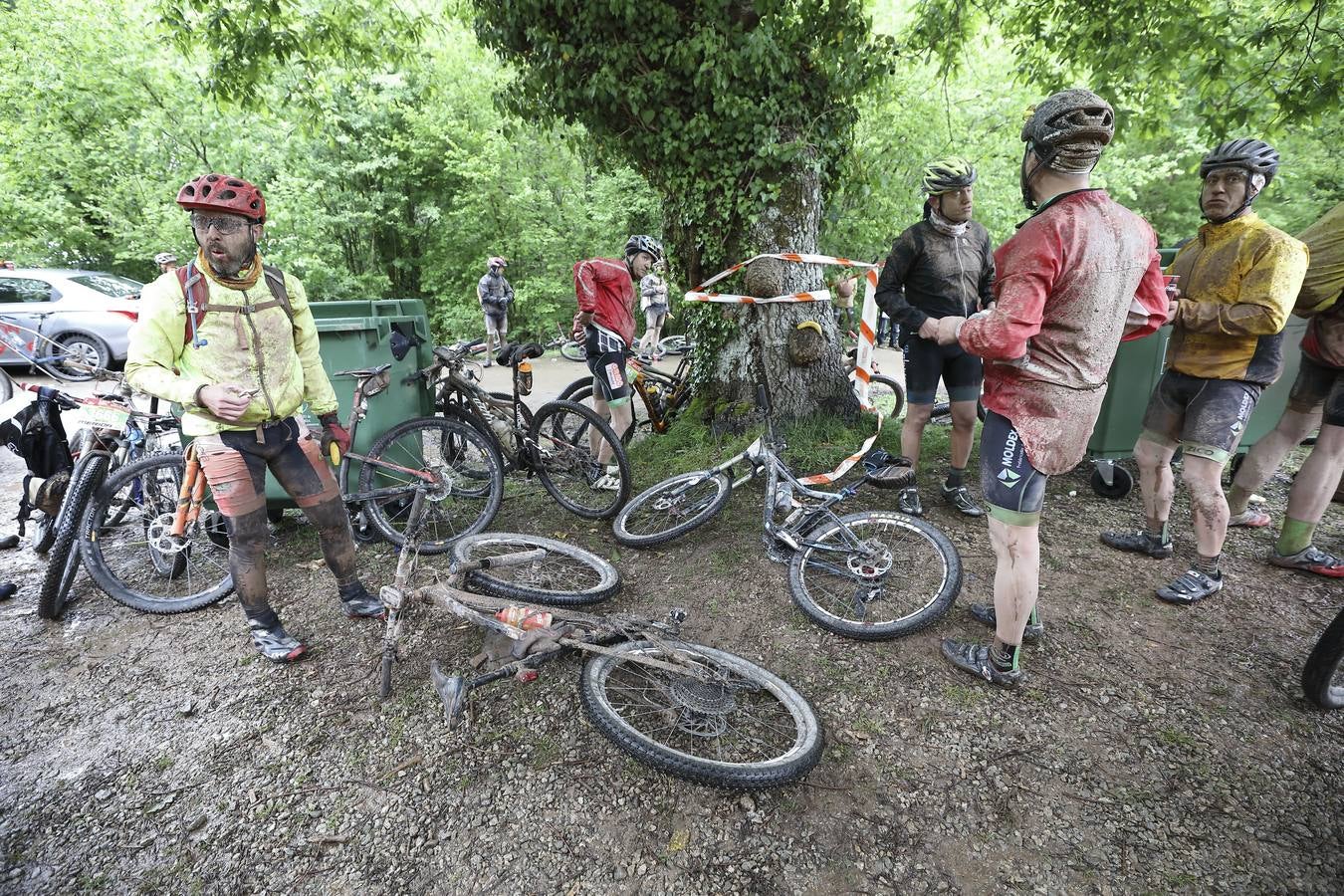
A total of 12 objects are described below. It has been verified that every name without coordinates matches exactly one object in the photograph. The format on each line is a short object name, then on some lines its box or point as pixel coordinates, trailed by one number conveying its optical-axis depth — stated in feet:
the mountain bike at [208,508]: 11.57
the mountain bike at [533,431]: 14.65
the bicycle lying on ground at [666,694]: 7.18
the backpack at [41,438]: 12.59
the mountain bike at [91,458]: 11.30
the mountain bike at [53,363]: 12.79
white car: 35.83
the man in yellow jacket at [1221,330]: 9.34
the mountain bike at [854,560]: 9.75
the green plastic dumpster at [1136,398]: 15.15
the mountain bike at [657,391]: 20.12
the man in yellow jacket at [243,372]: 8.64
